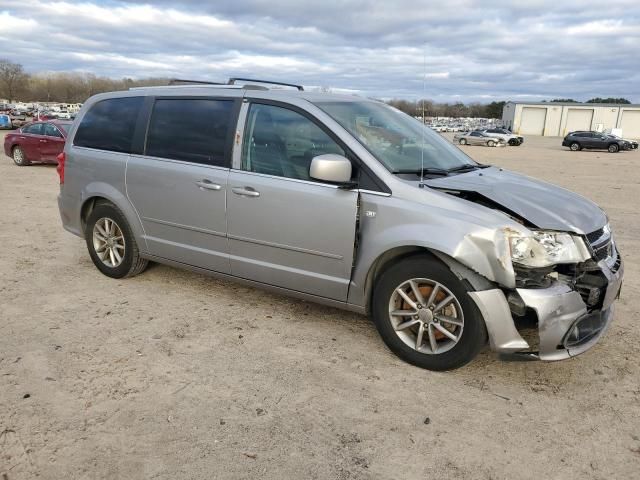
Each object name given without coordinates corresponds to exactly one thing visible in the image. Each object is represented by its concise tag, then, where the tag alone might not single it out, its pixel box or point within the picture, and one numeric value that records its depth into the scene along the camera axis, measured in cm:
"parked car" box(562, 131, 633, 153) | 3809
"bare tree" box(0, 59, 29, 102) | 12106
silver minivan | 329
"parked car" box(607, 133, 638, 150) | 3876
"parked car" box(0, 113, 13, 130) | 3628
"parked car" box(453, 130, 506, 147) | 4453
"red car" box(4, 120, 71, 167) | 1585
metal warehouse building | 7288
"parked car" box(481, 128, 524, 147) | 4516
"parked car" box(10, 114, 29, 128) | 3859
